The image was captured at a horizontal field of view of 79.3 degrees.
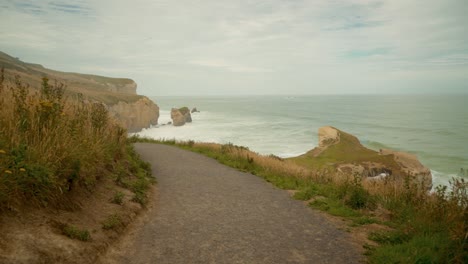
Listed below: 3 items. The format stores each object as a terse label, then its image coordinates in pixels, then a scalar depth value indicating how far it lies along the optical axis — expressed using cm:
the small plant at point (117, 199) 690
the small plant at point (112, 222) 555
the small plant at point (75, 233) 471
